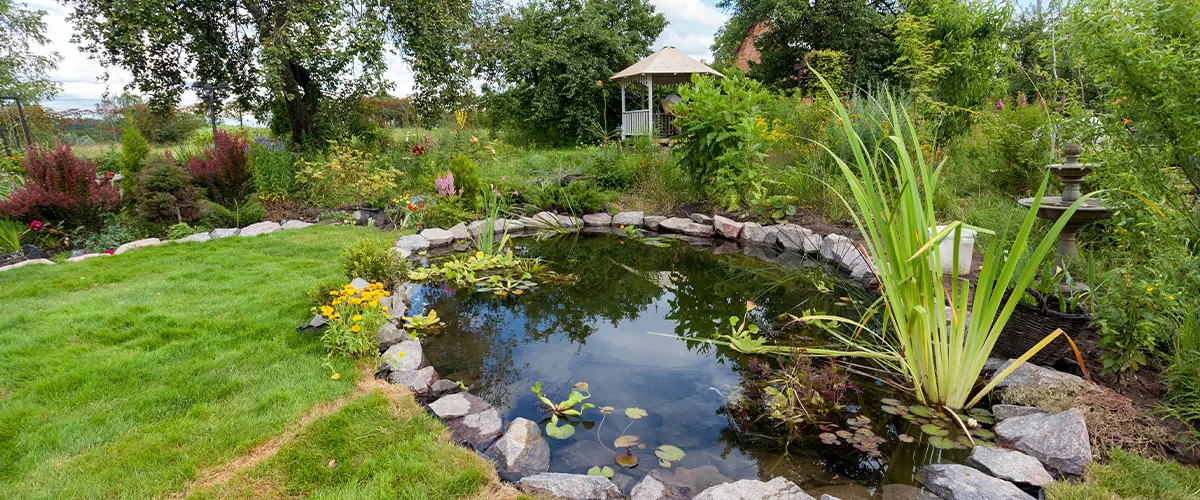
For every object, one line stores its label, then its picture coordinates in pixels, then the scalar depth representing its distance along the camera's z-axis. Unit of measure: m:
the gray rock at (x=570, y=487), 1.99
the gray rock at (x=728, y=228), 6.27
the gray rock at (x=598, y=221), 7.08
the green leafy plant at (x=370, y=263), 4.25
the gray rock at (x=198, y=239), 5.52
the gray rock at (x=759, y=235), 6.07
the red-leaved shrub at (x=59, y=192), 5.29
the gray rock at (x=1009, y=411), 2.37
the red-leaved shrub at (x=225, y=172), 6.43
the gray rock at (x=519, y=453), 2.18
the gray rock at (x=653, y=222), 6.79
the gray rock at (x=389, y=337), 3.25
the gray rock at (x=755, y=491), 1.93
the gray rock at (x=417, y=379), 2.77
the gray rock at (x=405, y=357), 2.96
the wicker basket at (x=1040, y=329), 2.62
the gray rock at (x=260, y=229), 5.96
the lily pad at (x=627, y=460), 2.28
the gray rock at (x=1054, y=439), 2.01
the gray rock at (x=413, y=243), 5.76
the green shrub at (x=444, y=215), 6.63
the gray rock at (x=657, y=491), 2.00
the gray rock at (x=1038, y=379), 2.41
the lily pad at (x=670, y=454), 2.32
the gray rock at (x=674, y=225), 6.61
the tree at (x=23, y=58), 11.84
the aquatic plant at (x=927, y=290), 2.16
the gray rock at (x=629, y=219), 6.99
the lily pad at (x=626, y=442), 2.41
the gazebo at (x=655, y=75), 13.52
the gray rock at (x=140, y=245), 5.22
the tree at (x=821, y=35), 16.28
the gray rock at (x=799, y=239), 5.63
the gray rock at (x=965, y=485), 1.86
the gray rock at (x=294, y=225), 6.29
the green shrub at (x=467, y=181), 7.00
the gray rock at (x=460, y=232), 6.29
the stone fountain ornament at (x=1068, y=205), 3.09
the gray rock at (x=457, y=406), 2.53
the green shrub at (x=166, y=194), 5.75
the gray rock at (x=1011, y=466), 1.95
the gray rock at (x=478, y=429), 2.35
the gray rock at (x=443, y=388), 2.76
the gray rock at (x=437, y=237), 6.09
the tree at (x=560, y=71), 15.21
